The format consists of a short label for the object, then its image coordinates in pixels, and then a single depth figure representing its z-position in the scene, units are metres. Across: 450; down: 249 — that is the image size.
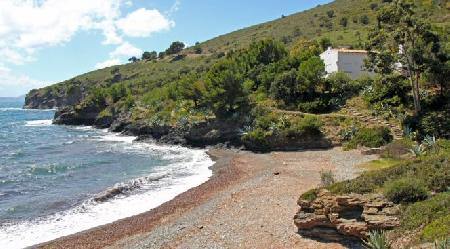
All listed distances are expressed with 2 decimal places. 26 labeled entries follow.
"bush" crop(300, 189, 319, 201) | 18.90
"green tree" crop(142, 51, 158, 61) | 160.55
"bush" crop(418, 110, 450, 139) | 36.34
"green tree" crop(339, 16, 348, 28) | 100.72
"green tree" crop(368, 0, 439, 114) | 36.59
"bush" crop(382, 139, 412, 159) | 32.50
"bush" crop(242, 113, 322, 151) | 43.06
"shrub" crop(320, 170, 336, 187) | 24.70
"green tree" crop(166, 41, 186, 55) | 156.12
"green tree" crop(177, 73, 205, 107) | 57.09
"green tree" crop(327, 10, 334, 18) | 113.11
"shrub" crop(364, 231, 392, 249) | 14.02
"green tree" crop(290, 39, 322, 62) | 59.28
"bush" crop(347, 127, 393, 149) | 38.25
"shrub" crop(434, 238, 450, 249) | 11.77
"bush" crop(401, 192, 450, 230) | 15.05
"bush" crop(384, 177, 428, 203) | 16.64
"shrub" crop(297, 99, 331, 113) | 48.00
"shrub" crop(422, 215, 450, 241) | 13.33
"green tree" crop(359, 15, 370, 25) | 96.06
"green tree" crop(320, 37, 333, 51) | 72.84
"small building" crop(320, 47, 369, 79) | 53.81
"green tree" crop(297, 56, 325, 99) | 50.44
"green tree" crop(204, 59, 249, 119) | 51.41
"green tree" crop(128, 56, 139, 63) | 173.25
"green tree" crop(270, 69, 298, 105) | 51.84
